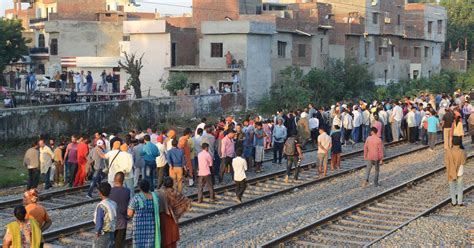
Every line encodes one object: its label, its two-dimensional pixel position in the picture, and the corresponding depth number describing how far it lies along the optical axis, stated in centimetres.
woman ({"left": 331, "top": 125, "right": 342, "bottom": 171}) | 2352
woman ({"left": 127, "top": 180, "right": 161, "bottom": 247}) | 1040
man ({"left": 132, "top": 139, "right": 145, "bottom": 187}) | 1902
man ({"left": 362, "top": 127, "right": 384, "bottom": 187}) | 2008
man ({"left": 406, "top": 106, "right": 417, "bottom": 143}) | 3052
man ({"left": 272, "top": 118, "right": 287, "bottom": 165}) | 2395
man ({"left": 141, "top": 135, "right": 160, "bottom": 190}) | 1891
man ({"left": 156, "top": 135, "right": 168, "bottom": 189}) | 1925
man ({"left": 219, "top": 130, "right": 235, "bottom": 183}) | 2045
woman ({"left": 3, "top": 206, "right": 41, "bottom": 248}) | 968
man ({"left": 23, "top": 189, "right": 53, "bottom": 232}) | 1074
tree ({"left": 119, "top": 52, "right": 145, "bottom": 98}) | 4074
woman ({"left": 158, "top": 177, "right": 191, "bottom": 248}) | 1061
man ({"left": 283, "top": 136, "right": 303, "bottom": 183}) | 2100
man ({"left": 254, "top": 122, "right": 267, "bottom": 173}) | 2286
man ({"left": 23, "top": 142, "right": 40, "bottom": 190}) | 1928
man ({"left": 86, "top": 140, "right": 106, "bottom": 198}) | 1864
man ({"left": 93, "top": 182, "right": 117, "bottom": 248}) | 1081
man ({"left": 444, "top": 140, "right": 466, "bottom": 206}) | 1728
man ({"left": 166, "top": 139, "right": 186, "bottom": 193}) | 1802
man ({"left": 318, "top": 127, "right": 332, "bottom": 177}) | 2180
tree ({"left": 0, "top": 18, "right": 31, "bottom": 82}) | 5756
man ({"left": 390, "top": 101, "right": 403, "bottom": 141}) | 3048
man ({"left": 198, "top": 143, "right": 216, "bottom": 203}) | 1769
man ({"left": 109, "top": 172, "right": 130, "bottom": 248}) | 1141
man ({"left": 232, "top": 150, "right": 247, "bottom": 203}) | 1761
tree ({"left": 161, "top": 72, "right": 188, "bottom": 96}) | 4203
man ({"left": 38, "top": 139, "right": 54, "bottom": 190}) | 2006
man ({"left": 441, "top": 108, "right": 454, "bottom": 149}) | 2433
